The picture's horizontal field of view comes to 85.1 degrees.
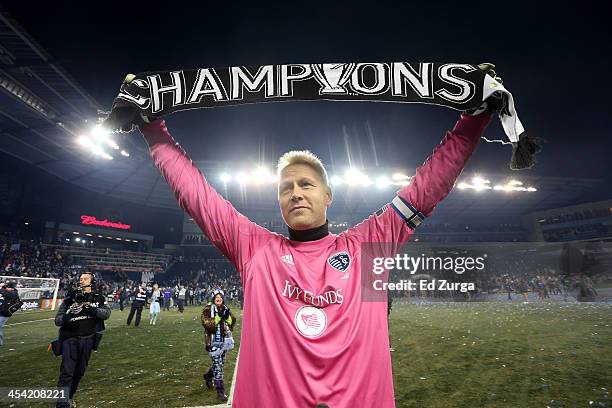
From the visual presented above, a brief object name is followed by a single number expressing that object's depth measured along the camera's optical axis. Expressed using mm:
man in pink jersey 1499
